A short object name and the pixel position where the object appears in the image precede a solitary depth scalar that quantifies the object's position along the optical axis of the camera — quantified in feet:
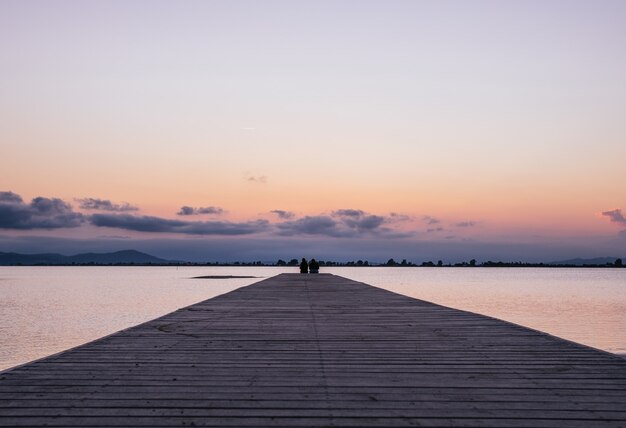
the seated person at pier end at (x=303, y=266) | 156.26
